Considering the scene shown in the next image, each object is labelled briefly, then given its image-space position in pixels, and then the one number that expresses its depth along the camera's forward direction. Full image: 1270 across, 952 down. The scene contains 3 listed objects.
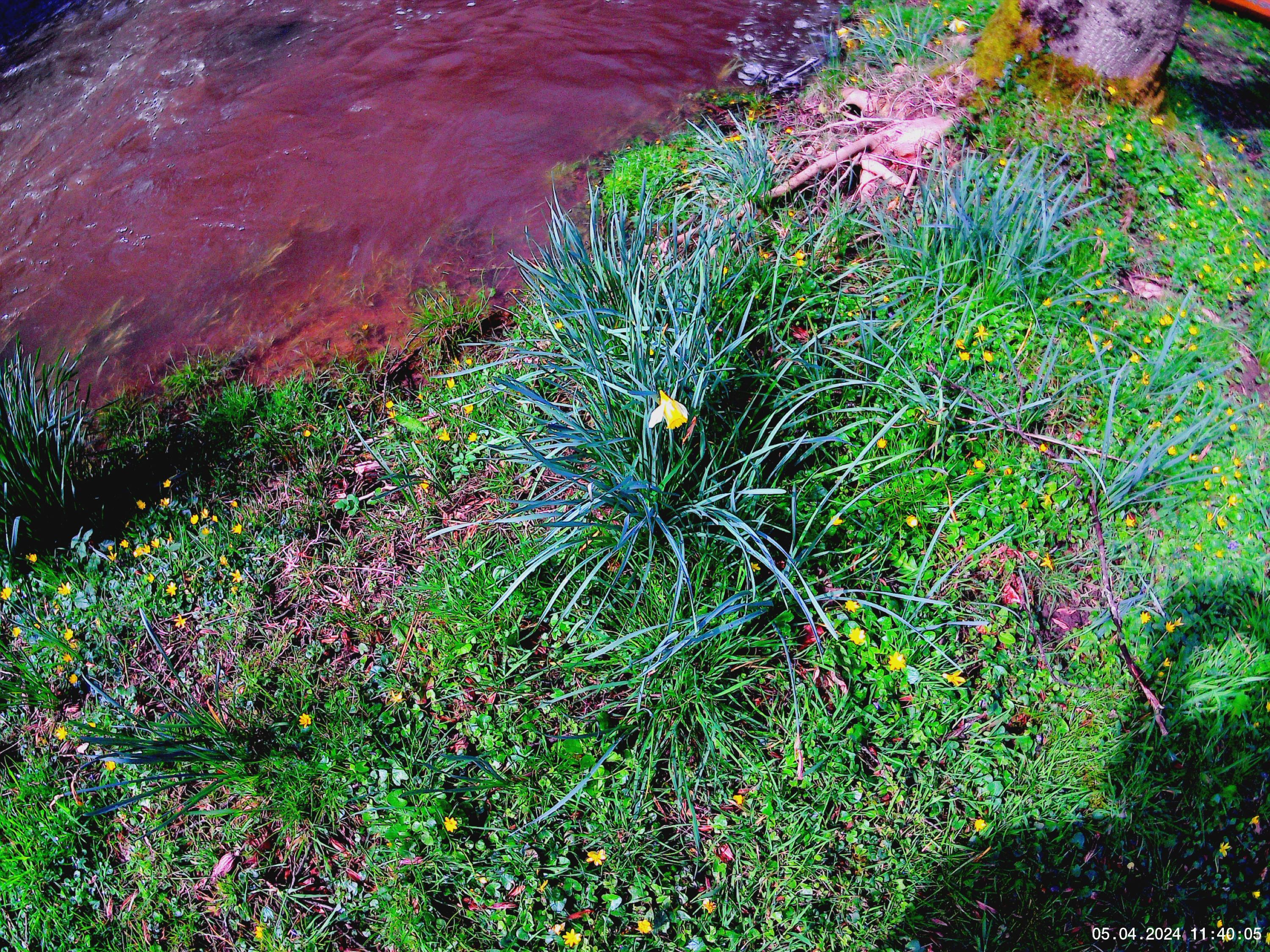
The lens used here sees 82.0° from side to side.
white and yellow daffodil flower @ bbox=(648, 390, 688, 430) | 1.89
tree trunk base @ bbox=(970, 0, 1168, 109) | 3.58
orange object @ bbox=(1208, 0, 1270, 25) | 4.70
